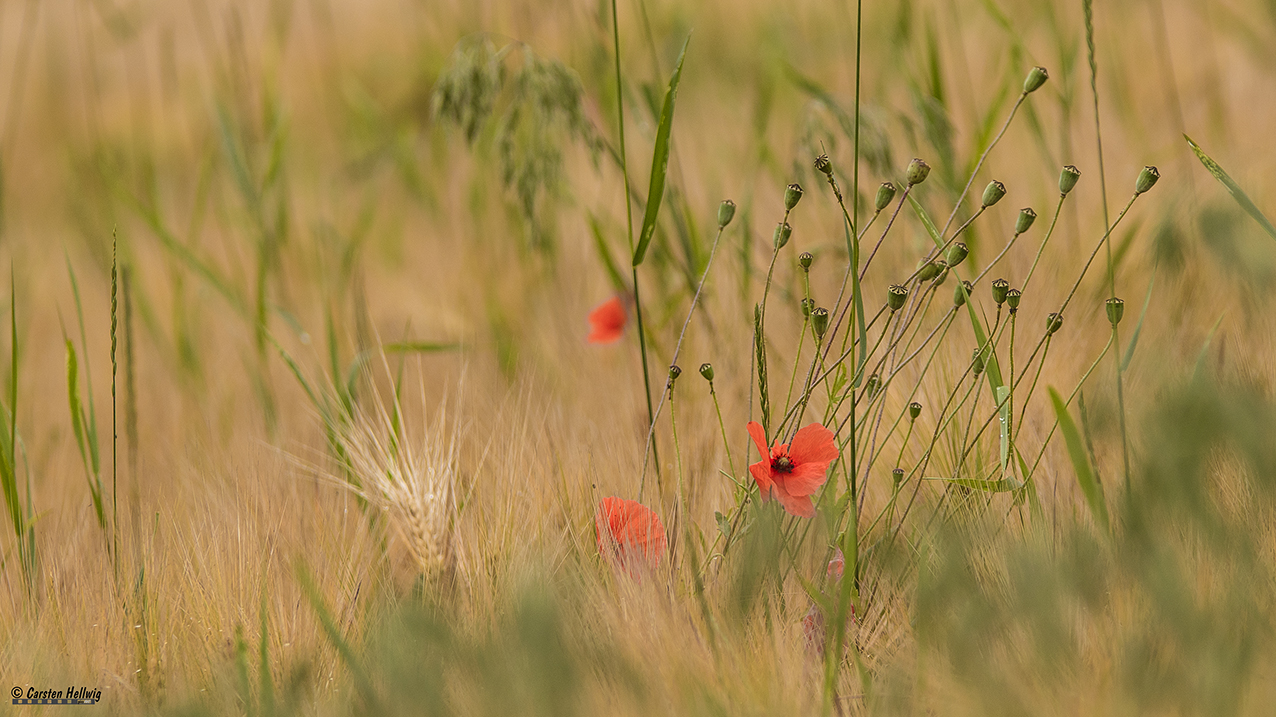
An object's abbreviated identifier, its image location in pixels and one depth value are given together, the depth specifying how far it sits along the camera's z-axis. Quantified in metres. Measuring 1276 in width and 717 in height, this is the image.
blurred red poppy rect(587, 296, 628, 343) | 9.17
